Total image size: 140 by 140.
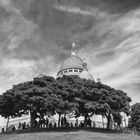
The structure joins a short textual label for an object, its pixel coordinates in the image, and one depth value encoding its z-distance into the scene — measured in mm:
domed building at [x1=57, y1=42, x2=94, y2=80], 50429
